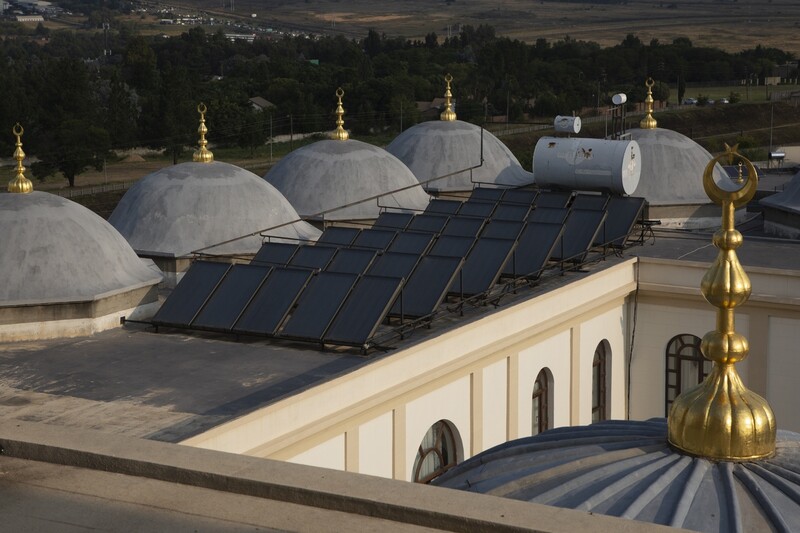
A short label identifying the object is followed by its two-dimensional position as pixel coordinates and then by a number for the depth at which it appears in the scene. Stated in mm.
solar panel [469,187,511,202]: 33438
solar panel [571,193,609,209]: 32594
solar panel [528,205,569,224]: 30159
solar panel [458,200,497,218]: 30922
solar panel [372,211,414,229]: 29859
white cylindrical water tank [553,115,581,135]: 38469
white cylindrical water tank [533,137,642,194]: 34062
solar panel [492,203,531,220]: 30594
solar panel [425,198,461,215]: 31531
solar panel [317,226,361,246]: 27828
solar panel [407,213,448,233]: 29312
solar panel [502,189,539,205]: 32875
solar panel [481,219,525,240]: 28625
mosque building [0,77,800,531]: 13352
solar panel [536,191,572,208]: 32656
